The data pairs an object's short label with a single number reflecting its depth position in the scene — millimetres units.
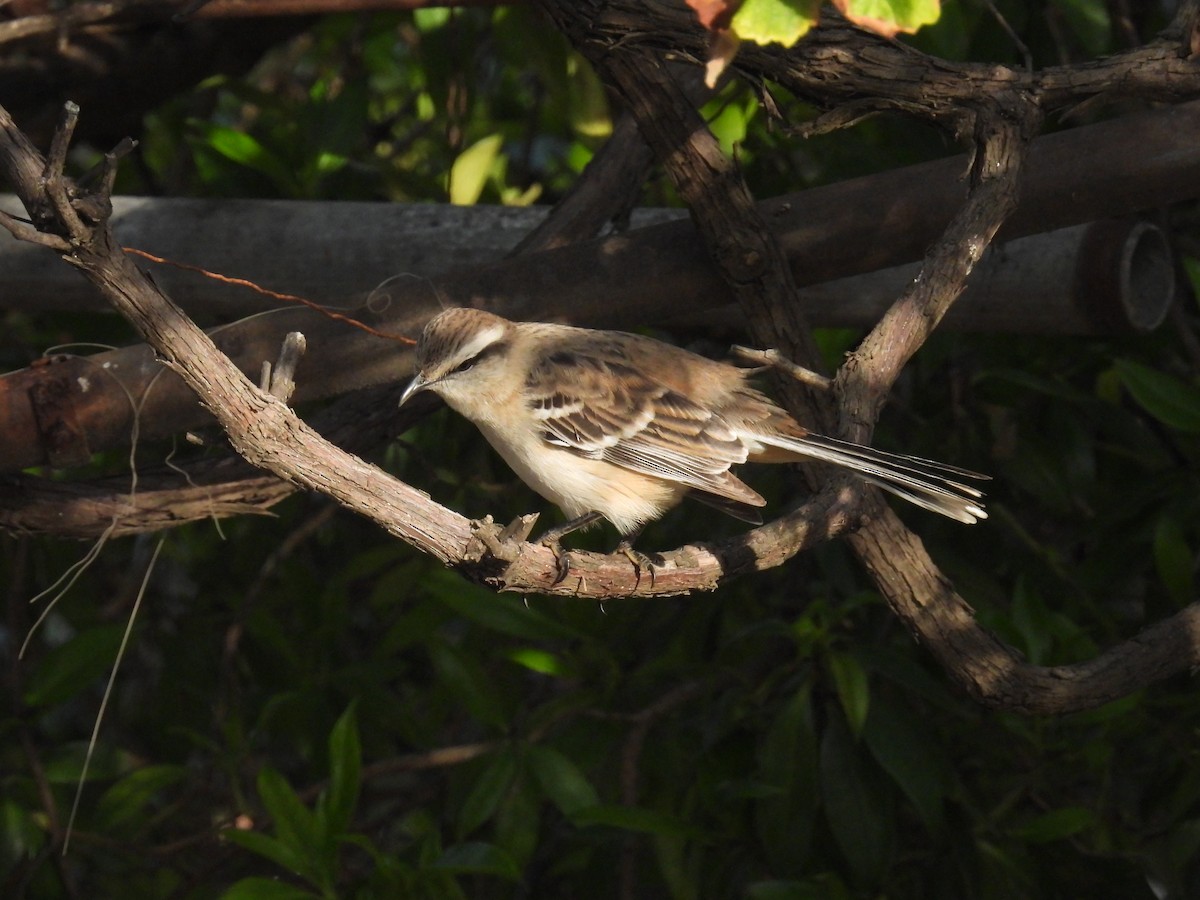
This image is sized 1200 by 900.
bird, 6531
